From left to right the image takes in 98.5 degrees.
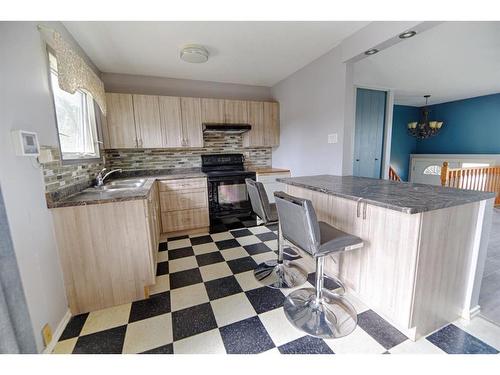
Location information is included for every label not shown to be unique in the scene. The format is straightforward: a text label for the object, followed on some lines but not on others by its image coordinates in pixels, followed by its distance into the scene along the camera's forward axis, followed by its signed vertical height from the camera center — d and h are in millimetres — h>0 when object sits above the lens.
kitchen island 1234 -630
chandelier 5289 +513
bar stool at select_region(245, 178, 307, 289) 1860 -1130
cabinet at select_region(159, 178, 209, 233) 2936 -692
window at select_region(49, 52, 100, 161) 1782 +349
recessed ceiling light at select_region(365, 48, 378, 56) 2088 +957
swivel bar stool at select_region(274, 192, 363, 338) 1275 -728
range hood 3317 +406
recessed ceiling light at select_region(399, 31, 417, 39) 1783 +954
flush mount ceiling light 2365 +1118
